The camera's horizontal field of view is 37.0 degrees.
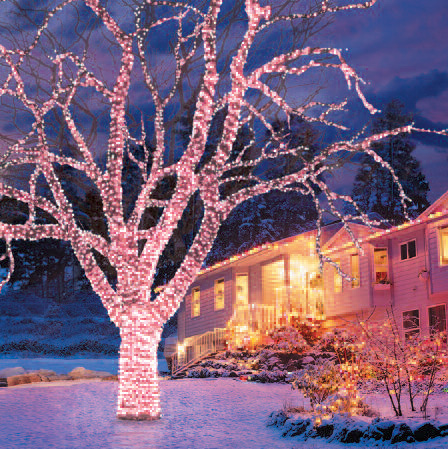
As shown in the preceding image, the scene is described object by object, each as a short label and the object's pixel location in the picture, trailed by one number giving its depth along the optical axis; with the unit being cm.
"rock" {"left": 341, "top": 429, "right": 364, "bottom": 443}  1109
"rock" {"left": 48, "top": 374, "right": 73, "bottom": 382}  2213
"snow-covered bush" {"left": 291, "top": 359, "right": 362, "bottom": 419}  1263
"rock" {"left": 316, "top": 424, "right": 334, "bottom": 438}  1172
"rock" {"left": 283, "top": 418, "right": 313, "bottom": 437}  1223
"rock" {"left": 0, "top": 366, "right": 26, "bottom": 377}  2183
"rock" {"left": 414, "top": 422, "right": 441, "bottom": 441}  1045
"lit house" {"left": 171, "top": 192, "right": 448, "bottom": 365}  2456
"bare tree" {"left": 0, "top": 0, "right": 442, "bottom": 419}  1302
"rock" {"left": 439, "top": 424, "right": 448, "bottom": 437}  1040
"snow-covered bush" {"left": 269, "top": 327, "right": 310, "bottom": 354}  2378
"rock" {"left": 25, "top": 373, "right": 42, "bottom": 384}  2102
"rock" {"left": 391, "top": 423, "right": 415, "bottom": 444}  1052
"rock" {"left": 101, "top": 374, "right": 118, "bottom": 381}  2341
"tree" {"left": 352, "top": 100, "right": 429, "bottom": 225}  5606
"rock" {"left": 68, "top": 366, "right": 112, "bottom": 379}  2381
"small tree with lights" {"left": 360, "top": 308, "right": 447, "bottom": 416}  1249
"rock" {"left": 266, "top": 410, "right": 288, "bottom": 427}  1297
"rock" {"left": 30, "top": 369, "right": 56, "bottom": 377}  2326
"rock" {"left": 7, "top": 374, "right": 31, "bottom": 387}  2018
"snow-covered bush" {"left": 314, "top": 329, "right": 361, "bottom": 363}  2247
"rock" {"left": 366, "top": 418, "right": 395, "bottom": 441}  1076
